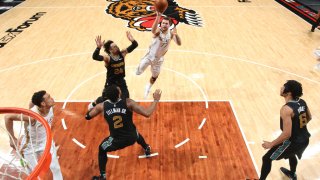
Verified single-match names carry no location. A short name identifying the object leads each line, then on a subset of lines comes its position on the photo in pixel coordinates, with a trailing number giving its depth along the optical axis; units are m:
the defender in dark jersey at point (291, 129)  3.92
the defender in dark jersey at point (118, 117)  4.17
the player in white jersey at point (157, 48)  6.26
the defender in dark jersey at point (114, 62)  5.43
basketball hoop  2.84
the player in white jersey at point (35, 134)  3.98
